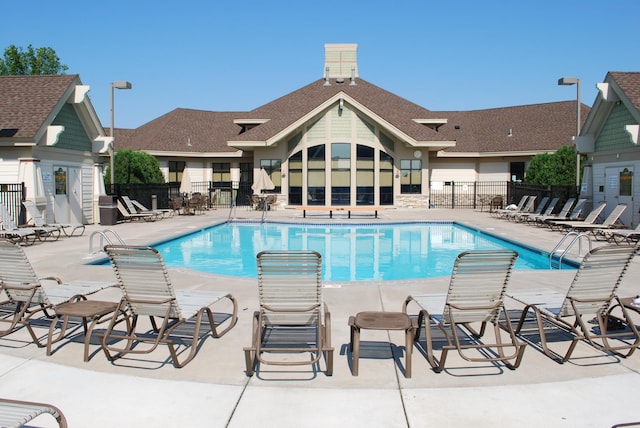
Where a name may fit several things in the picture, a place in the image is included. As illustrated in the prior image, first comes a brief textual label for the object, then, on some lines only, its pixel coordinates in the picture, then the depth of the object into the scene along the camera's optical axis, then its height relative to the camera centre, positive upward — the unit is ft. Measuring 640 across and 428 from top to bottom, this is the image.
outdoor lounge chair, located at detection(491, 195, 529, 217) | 76.74 -2.92
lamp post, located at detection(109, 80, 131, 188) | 66.39 +12.73
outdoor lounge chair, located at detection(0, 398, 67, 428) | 9.27 -3.92
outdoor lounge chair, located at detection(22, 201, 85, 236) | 53.26 -2.90
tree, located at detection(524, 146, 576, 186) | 84.23 +3.39
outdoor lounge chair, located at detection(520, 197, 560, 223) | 67.31 -2.92
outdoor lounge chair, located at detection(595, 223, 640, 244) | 47.29 -4.01
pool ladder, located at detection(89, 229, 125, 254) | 40.05 -4.75
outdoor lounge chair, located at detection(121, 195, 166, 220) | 74.08 -2.66
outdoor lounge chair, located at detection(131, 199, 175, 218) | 76.02 -2.94
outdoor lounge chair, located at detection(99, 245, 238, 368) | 17.01 -3.39
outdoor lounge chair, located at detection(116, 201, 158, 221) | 72.43 -3.49
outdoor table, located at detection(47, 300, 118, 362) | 17.66 -4.20
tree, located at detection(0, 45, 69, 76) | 153.48 +36.45
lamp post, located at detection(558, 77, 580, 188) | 64.18 +12.86
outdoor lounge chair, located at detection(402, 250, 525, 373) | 16.51 -3.29
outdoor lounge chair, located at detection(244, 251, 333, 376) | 16.33 -3.33
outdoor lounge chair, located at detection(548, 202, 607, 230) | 57.31 -3.41
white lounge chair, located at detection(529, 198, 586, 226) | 63.97 -3.08
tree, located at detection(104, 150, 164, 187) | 90.07 +3.51
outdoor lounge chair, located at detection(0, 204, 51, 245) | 48.44 -3.78
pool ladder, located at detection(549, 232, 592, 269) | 40.56 -5.12
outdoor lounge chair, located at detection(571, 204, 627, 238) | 53.94 -3.47
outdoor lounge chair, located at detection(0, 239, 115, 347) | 19.24 -3.55
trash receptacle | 68.85 -2.67
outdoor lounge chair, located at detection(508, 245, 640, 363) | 17.44 -3.48
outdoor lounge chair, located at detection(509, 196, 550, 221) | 71.28 -3.00
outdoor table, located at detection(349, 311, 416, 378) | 16.26 -4.10
